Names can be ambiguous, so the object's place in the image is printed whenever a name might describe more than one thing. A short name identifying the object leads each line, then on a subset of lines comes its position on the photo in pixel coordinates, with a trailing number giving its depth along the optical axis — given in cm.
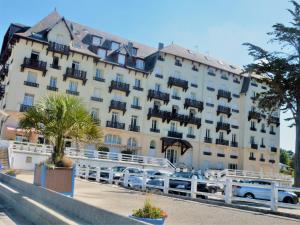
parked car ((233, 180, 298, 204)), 1620
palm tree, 1059
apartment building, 3208
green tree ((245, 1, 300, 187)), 2393
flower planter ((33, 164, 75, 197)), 903
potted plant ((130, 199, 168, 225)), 501
